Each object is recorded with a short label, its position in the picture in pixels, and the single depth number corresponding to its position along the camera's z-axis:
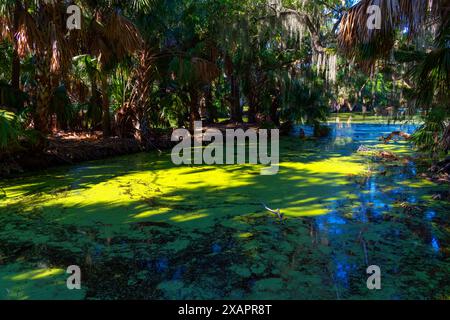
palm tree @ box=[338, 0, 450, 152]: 4.13
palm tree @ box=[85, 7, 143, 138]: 7.57
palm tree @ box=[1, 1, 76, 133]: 6.48
